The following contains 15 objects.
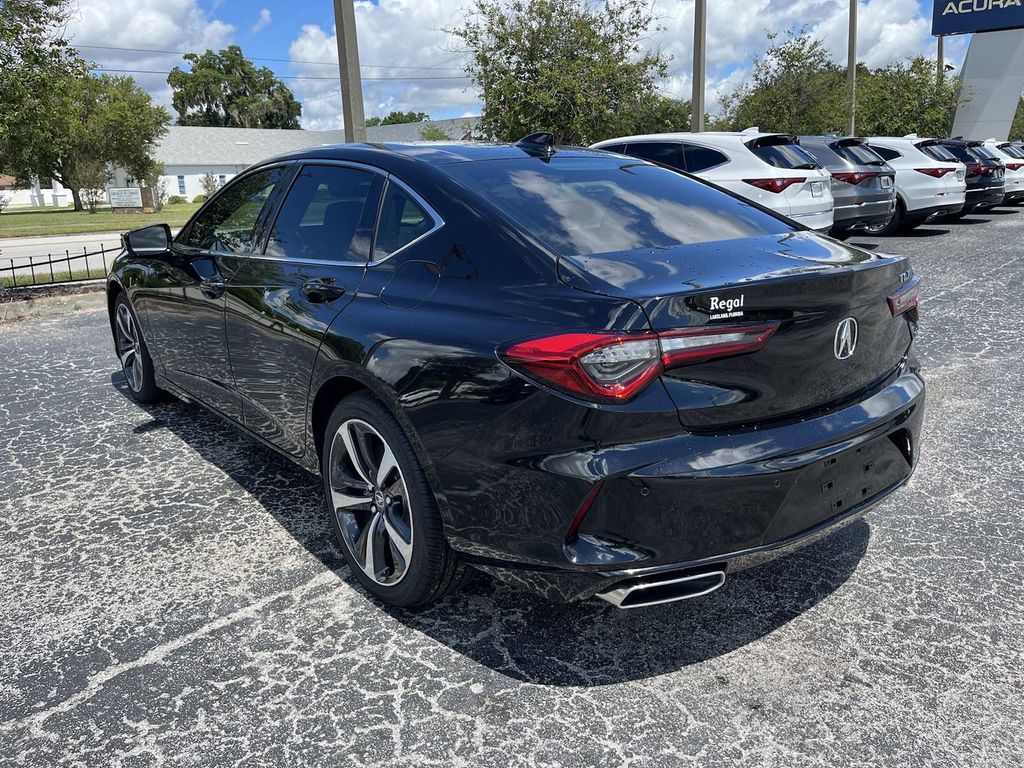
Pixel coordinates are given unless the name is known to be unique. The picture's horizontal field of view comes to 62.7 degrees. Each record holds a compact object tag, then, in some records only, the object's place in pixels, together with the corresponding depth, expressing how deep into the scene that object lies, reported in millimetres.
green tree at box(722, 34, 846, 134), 24203
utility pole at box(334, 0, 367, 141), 10430
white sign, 49281
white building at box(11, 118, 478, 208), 67750
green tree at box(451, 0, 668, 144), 17125
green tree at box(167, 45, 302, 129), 93188
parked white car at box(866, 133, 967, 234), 14281
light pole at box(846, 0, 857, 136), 25636
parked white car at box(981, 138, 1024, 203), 19172
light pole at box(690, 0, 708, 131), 16891
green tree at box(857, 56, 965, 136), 31125
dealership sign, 38781
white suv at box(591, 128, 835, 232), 10164
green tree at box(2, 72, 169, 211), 47188
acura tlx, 2232
